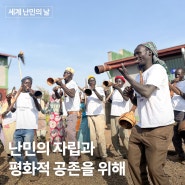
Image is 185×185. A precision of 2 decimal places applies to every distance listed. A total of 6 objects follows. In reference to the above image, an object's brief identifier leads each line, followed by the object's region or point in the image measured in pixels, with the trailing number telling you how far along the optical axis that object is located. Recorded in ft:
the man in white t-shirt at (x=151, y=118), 6.82
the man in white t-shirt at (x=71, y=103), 12.90
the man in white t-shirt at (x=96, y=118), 14.28
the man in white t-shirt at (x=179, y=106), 12.79
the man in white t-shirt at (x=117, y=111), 14.44
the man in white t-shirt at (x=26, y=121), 11.48
